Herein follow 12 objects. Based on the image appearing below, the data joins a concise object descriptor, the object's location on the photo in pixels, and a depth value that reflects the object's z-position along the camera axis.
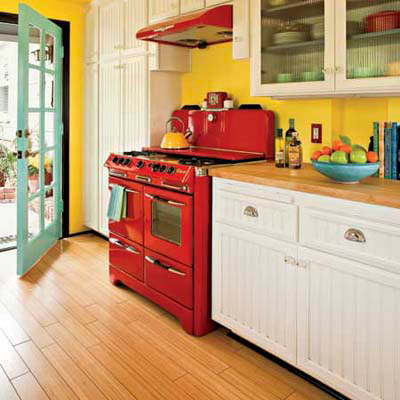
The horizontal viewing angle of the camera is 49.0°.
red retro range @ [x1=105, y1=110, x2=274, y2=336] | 2.50
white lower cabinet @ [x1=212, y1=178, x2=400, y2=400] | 1.69
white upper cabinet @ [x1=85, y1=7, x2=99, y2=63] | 4.22
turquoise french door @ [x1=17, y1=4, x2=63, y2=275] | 3.46
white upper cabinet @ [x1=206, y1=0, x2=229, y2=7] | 2.76
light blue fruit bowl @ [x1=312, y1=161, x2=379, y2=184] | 1.88
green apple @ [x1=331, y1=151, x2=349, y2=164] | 1.93
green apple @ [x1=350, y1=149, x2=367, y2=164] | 1.92
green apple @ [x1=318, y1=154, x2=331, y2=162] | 2.00
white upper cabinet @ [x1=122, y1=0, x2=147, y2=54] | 3.49
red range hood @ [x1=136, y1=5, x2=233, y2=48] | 2.63
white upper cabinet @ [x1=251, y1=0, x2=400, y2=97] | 1.99
